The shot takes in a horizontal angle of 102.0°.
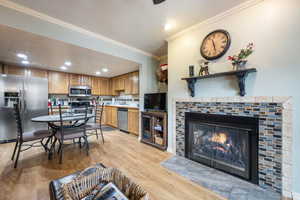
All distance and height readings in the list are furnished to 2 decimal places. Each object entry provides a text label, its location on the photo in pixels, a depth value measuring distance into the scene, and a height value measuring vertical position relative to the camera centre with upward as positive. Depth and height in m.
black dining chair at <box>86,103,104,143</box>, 3.03 -0.64
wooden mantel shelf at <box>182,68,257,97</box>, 1.66 +0.36
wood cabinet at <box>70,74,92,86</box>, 5.00 +0.83
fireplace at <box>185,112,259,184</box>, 1.75 -0.74
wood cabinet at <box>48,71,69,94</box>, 4.54 +0.65
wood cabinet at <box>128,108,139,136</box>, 3.93 -0.74
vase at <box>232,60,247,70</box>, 1.76 +0.50
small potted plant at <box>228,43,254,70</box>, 1.72 +0.60
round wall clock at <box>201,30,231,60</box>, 1.97 +0.92
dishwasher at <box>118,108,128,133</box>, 4.38 -0.75
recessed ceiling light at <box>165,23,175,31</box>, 2.25 +1.38
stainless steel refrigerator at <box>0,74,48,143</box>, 3.29 -0.02
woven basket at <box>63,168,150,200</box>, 0.81 -0.63
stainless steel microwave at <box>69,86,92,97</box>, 4.93 +0.35
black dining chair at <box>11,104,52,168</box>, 2.14 -0.68
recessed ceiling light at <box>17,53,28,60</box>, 2.90 +1.09
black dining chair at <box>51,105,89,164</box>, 2.33 -0.69
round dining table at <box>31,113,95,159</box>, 2.30 -0.40
